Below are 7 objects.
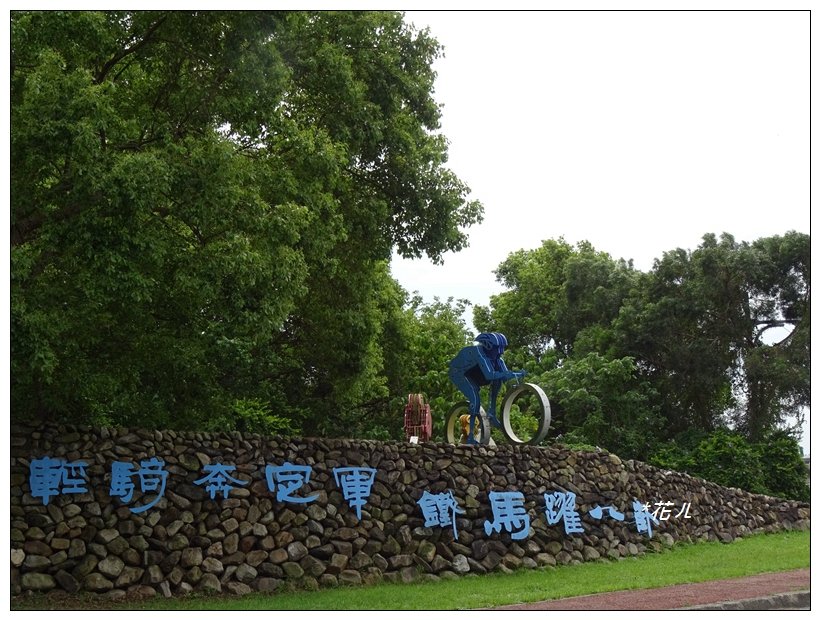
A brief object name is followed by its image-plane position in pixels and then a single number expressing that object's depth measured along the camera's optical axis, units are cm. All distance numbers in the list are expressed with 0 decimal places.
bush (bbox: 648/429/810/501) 2072
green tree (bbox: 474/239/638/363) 2777
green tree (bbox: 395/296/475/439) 2034
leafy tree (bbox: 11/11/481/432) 964
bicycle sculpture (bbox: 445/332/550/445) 1408
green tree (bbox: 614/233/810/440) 2348
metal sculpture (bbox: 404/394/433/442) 1519
